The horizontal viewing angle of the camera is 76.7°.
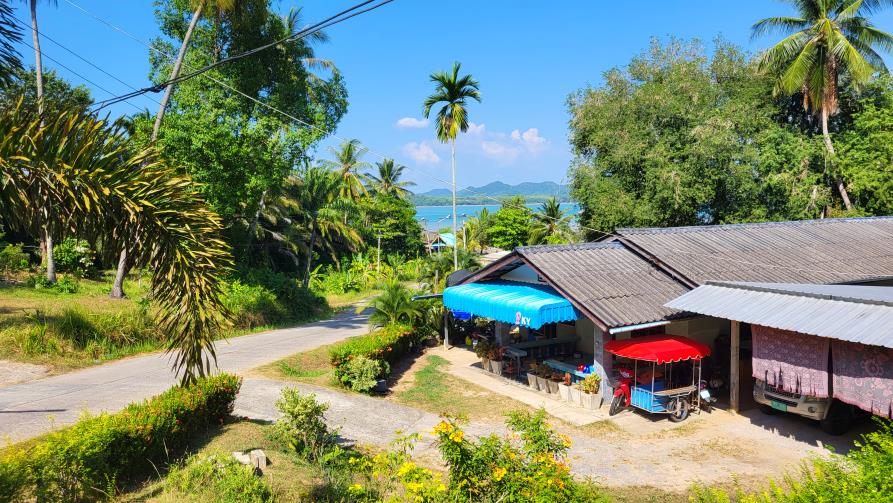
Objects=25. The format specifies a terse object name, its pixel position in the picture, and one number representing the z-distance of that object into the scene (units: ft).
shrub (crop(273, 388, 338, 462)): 33.01
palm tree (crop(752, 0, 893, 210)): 98.94
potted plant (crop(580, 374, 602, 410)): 46.55
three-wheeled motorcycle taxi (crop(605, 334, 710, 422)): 41.93
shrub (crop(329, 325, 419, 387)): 51.72
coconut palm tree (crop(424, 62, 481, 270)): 85.87
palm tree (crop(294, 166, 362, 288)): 143.02
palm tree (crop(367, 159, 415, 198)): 203.41
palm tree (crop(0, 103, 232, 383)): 16.65
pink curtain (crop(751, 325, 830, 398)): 36.27
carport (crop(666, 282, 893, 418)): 33.14
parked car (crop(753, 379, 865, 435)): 38.52
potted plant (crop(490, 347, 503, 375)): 58.70
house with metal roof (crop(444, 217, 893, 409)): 46.62
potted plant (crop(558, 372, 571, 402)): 49.11
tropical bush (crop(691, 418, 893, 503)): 19.26
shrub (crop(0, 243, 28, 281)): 85.81
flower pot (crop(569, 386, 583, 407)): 47.70
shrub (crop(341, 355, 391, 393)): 50.37
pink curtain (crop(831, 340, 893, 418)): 32.71
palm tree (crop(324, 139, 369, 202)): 185.70
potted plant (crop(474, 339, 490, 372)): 59.88
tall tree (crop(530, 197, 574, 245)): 169.99
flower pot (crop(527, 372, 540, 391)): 53.67
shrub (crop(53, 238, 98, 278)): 93.45
